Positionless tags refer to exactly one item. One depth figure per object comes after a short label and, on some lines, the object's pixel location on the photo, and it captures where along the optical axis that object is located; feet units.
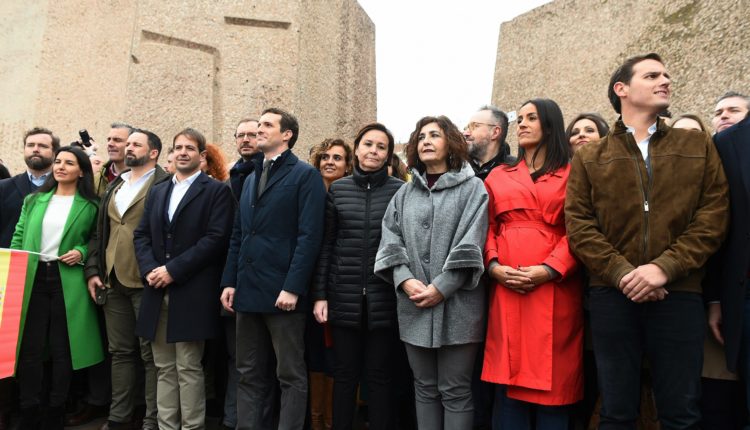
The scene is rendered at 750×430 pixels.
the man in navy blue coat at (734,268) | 6.35
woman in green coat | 10.31
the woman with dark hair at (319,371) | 10.24
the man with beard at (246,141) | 11.70
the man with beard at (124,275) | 10.53
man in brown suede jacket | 6.37
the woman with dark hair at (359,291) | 8.63
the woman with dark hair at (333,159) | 12.35
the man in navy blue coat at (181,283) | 9.76
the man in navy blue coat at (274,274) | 9.10
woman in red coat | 7.33
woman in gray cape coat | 7.84
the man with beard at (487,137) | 11.38
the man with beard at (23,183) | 11.25
